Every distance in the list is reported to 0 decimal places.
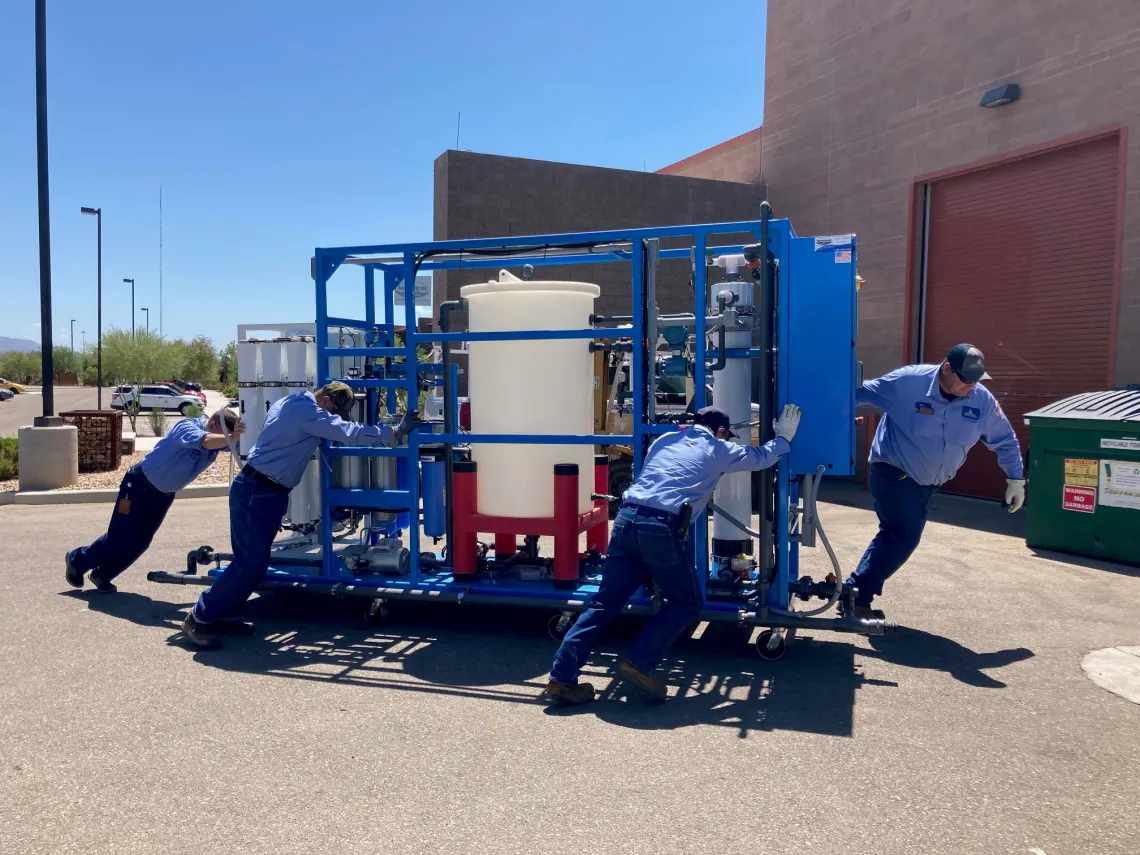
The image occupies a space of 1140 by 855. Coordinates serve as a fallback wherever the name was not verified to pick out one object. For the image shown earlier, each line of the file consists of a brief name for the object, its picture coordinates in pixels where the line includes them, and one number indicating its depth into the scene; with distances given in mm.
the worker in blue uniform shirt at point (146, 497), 6469
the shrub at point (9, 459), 12602
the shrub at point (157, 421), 20312
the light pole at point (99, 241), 28156
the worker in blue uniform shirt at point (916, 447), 5539
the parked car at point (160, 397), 40031
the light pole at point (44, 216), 11258
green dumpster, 7730
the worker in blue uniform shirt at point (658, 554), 4457
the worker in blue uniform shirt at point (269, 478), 5465
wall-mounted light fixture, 11289
